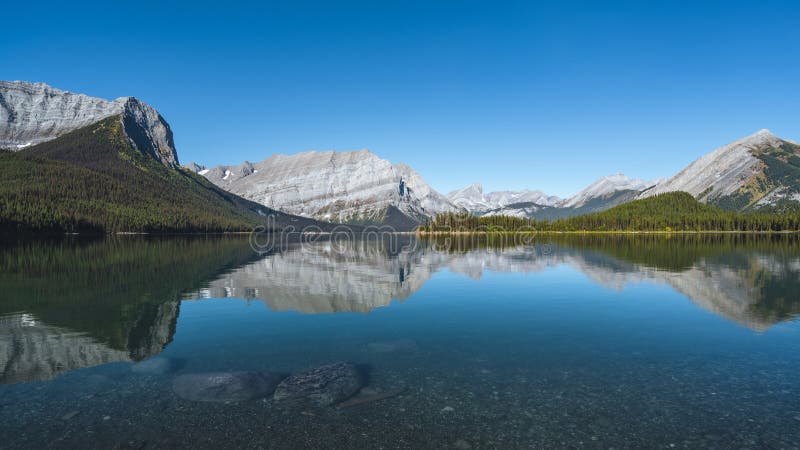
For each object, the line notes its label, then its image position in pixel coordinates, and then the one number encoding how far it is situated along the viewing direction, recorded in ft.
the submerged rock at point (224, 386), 63.36
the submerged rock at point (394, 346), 88.89
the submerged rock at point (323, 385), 62.08
